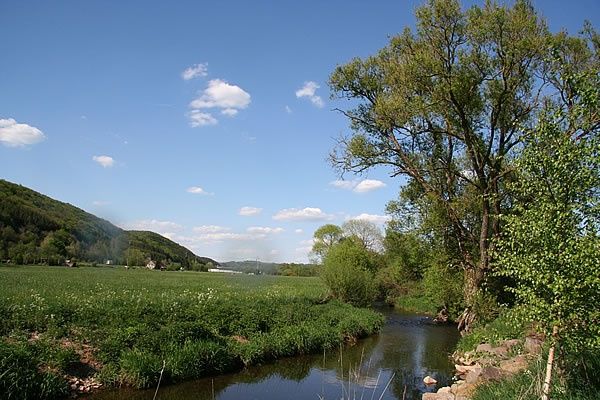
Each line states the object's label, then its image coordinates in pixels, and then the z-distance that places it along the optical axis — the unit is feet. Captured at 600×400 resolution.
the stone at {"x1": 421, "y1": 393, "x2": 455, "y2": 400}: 37.72
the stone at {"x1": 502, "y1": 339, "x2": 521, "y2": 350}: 46.83
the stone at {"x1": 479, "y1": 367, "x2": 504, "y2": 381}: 35.15
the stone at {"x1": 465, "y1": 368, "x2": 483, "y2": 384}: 37.29
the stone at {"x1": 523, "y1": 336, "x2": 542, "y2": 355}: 40.56
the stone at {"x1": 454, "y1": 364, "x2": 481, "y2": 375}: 52.29
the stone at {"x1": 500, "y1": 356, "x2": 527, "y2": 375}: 36.71
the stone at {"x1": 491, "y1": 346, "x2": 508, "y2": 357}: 46.02
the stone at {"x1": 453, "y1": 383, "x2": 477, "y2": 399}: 35.66
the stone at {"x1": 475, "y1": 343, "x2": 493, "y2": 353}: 50.80
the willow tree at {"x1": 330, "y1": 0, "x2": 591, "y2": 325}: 64.18
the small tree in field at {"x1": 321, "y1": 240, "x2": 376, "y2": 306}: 110.42
